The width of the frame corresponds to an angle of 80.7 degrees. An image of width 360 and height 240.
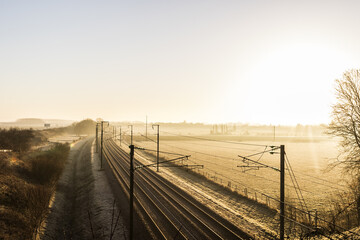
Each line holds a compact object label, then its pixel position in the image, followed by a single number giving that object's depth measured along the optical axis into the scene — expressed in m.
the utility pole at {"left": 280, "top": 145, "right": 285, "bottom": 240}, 16.29
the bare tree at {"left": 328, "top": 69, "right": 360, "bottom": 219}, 21.70
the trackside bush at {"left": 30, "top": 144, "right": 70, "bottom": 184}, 33.28
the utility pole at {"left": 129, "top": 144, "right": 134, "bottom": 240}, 15.88
